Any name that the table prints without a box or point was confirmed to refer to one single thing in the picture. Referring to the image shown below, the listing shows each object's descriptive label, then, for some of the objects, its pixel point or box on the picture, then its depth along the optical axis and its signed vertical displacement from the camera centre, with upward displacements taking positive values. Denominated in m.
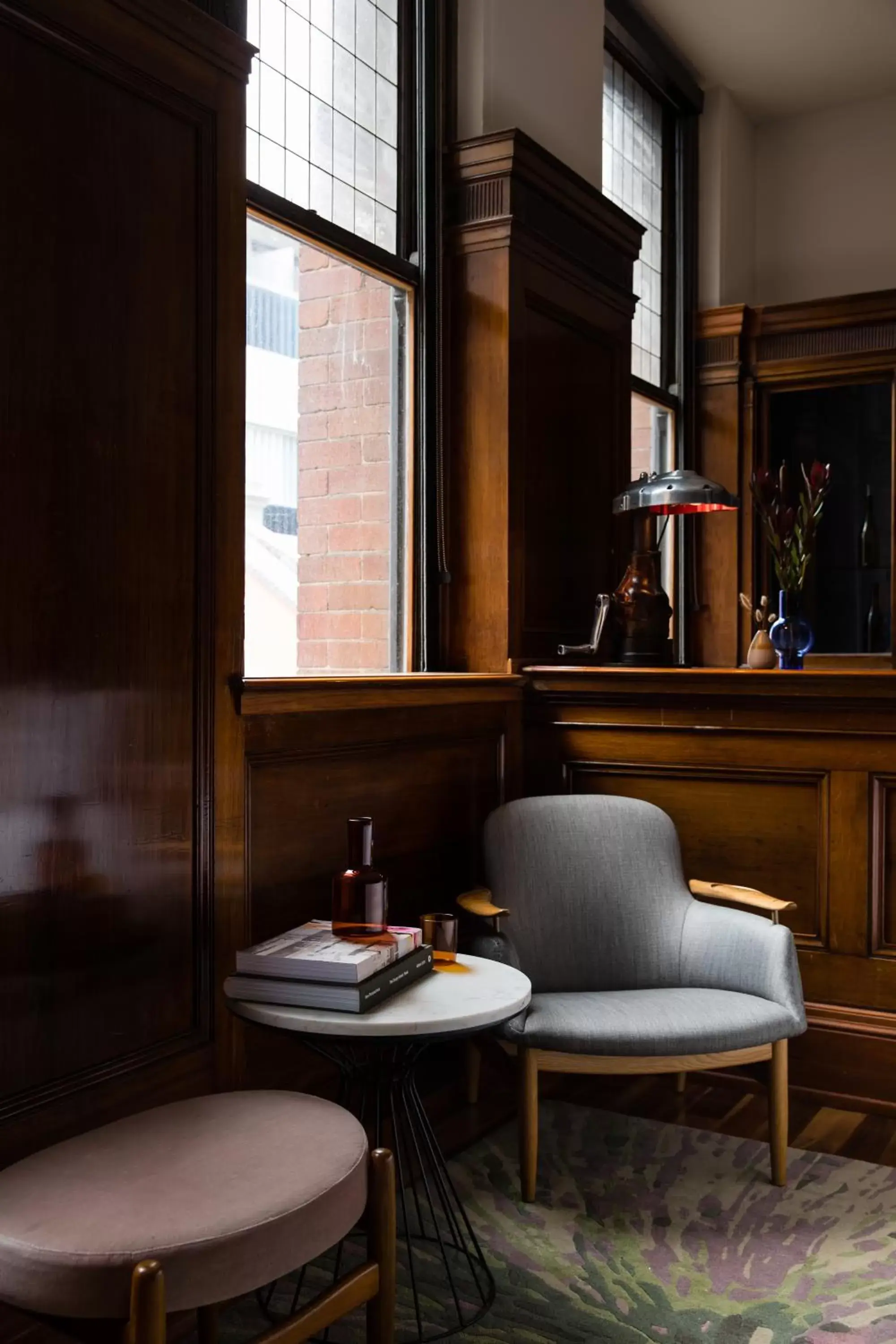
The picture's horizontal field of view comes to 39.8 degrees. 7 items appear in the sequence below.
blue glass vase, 3.47 +0.08
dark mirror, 5.49 +0.74
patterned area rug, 2.11 -1.12
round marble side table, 1.92 -0.69
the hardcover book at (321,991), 1.96 -0.53
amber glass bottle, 2.20 -0.41
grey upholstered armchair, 2.62 -0.66
